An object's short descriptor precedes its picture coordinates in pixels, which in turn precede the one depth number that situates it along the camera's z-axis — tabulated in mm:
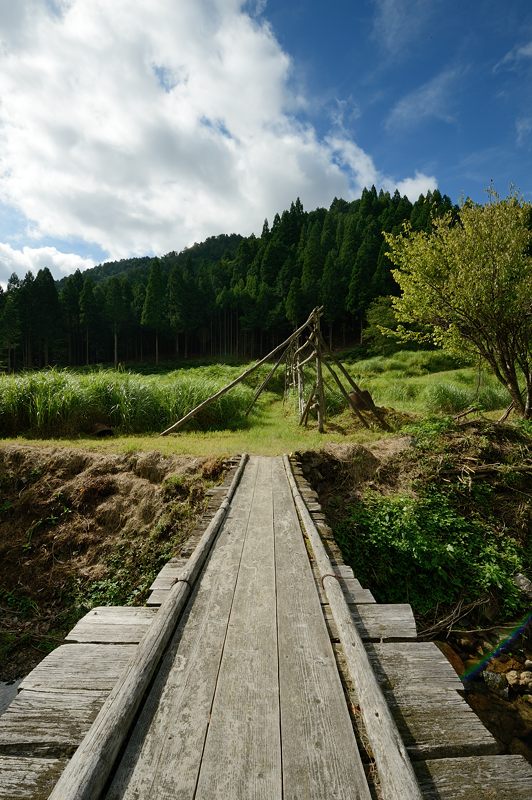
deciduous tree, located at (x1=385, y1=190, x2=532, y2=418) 9164
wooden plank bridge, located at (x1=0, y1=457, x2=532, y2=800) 1396
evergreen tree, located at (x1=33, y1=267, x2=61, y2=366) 35594
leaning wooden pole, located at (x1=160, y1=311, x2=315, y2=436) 9070
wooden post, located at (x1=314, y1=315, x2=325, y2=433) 9891
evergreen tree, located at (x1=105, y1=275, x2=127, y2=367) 39750
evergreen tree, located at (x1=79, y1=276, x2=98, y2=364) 39281
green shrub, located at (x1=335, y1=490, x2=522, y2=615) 5320
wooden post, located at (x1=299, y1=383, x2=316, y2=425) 10203
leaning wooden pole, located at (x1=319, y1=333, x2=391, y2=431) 10175
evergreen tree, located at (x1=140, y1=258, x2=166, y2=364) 39750
